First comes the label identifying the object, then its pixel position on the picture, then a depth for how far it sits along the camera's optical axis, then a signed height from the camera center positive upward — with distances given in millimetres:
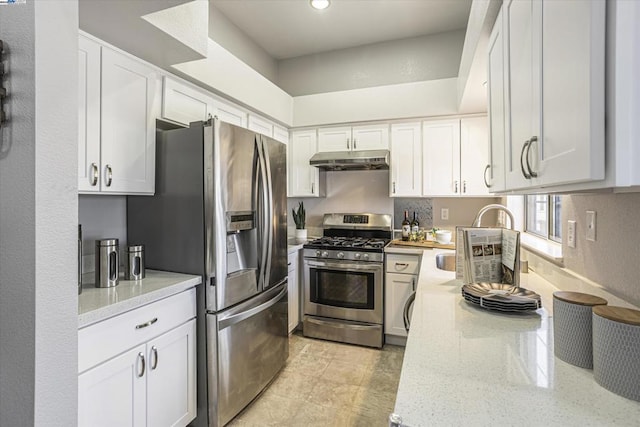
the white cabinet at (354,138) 3246 +775
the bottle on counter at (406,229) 3295 -173
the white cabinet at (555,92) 569 +280
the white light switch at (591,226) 1244 -52
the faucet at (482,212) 1686 -15
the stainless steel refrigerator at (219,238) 1796 -159
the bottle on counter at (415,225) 3306 -133
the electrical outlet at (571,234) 1415 -95
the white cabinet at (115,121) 1552 +483
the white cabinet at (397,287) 2865 -675
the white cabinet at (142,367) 1296 -724
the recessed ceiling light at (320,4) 2674 +1776
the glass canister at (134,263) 1743 -283
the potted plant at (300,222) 3400 -108
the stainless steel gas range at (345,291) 2920 -746
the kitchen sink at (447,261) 2420 -372
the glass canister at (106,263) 1601 -264
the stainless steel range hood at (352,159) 3053 +517
